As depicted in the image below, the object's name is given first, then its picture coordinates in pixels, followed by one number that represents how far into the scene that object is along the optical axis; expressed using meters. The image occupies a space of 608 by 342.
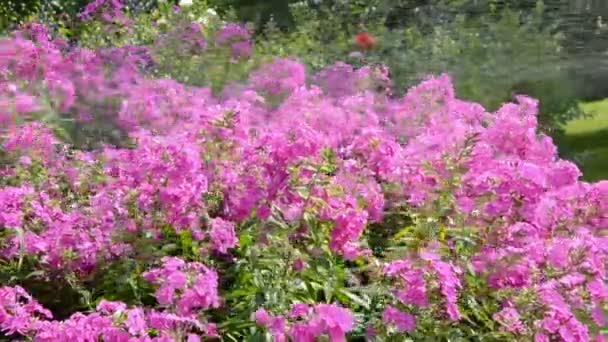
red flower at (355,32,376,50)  7.68
